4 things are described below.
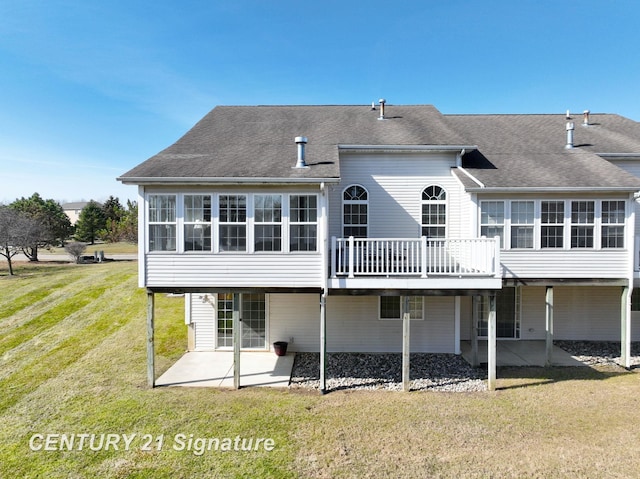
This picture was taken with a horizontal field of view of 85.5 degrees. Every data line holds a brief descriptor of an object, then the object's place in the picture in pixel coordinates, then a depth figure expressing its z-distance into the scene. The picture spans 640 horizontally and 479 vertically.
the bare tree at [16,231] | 27.48
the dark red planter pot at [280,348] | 11.43
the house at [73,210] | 99.76
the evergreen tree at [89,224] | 59.34
